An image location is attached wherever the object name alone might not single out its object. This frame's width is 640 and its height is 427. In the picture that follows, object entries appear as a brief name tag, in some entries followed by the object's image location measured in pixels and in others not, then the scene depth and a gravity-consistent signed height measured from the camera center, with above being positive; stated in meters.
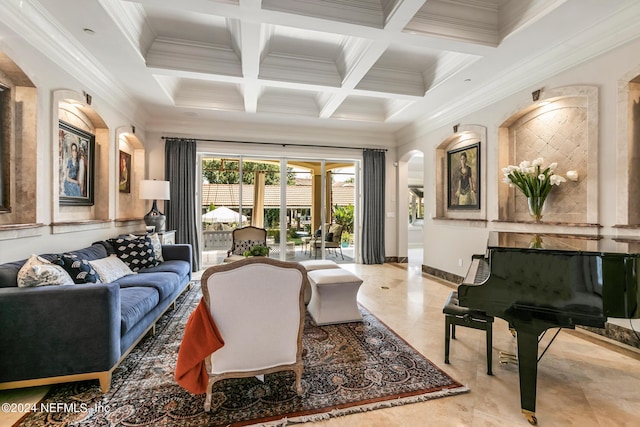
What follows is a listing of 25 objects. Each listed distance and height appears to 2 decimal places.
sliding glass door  6.28 +0.20
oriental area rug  1.79 -1.23
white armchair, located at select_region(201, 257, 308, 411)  1.73 -0.63
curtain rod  6.01 +1.49
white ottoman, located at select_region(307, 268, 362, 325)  3.20 -0.93
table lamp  4.88 +0.30
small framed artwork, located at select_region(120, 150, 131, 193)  4.79 +0.68
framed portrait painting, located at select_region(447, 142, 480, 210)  4.71 +0.60
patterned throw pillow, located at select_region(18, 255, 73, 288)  2.02 -0.43
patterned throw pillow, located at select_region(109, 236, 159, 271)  3.70 -0.49
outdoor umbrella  6.25 -0.05
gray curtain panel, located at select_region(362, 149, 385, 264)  6.79 +0.16
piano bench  2.26 -0.85
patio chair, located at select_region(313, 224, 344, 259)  6.85 -0.59
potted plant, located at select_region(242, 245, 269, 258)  3.79 -0.50
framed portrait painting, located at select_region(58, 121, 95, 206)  3.33 +0.58
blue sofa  1.90 -0.79
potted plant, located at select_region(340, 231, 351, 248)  7.22 -0.64
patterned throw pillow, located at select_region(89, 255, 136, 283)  2.92 -0.59
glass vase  3.55 +0.07
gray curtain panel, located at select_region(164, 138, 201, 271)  5.76 +0.48
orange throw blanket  1.72 -0.77
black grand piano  1.68 -0.47
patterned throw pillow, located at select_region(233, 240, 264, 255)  5.28 -0.58
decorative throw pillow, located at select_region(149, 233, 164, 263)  4.07 -0.47
